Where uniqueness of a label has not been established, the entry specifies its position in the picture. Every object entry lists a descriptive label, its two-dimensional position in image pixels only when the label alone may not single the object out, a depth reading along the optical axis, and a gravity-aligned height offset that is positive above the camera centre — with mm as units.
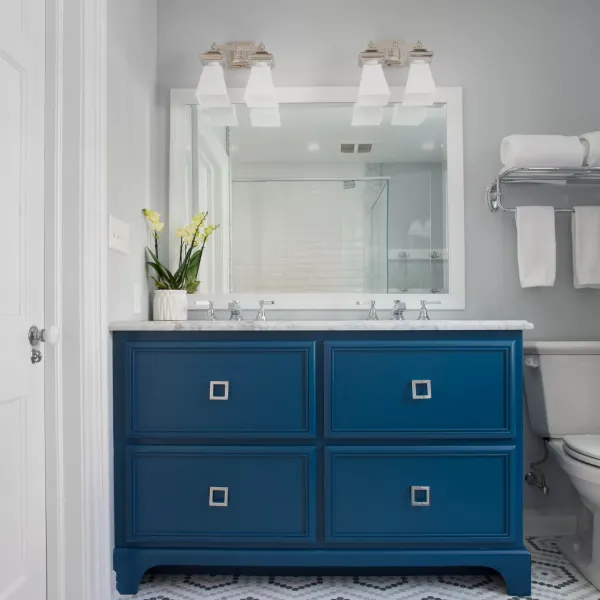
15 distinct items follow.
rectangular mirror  2316 +398
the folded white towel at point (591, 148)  2152 +572
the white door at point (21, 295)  1396 +15
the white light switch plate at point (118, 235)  1784 +211
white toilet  2061 -348
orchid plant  2168 +153
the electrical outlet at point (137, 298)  2029 +9
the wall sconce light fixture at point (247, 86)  2258 +853
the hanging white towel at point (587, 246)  2234 +210
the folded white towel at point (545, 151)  2139 +557
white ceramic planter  2127 -17
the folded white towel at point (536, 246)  2236 +210
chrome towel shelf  2189 +483
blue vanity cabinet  1815 -470
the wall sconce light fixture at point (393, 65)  2254 +897
